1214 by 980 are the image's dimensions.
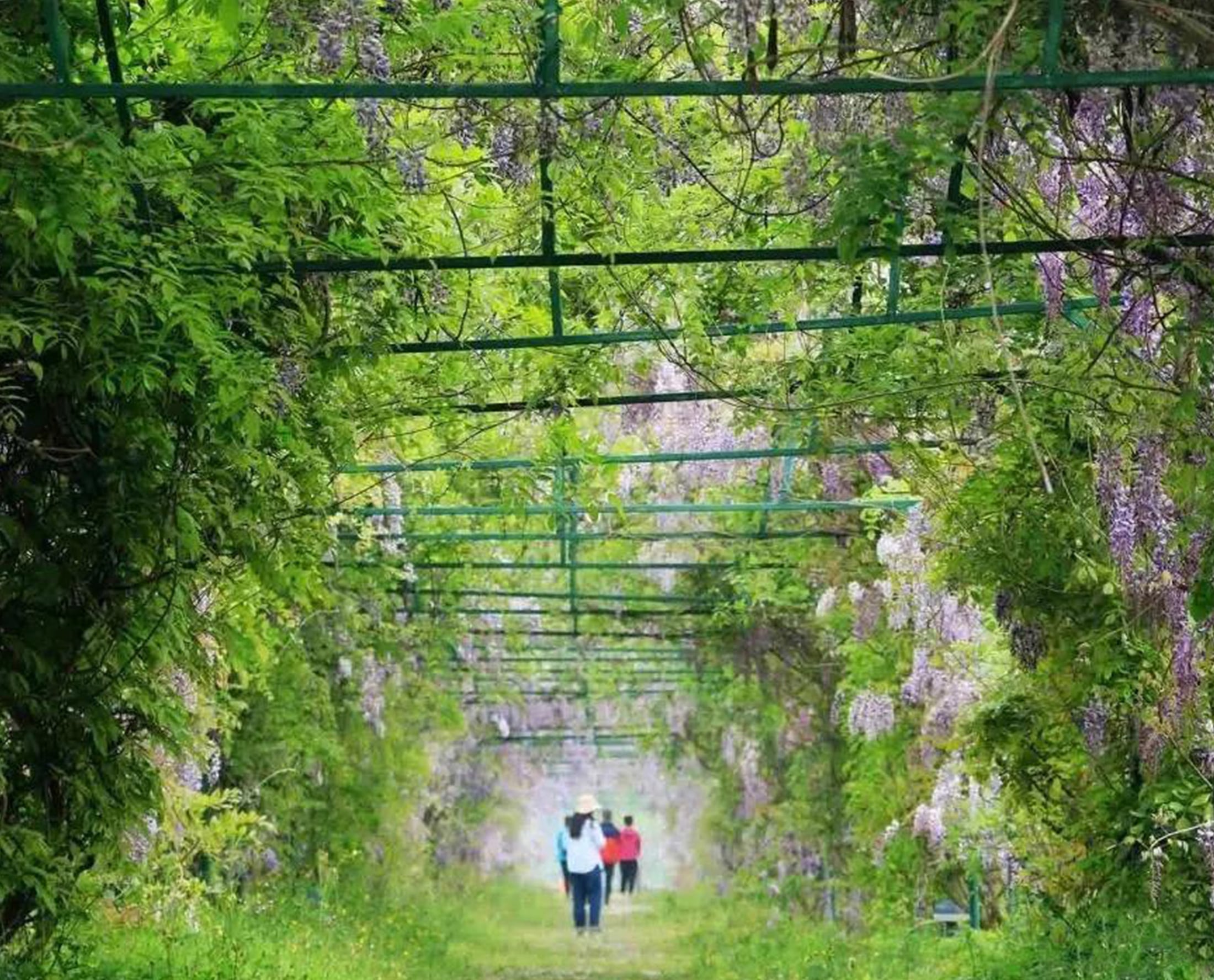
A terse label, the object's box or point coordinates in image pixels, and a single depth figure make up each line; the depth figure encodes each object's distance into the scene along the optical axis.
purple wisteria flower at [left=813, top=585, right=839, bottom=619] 24.69
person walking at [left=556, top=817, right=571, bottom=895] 37.29
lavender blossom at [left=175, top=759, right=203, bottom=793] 17.75
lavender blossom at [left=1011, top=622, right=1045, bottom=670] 16.27
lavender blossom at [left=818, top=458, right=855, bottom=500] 22.89
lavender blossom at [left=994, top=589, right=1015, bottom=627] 16.08
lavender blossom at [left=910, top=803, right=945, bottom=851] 22.19
